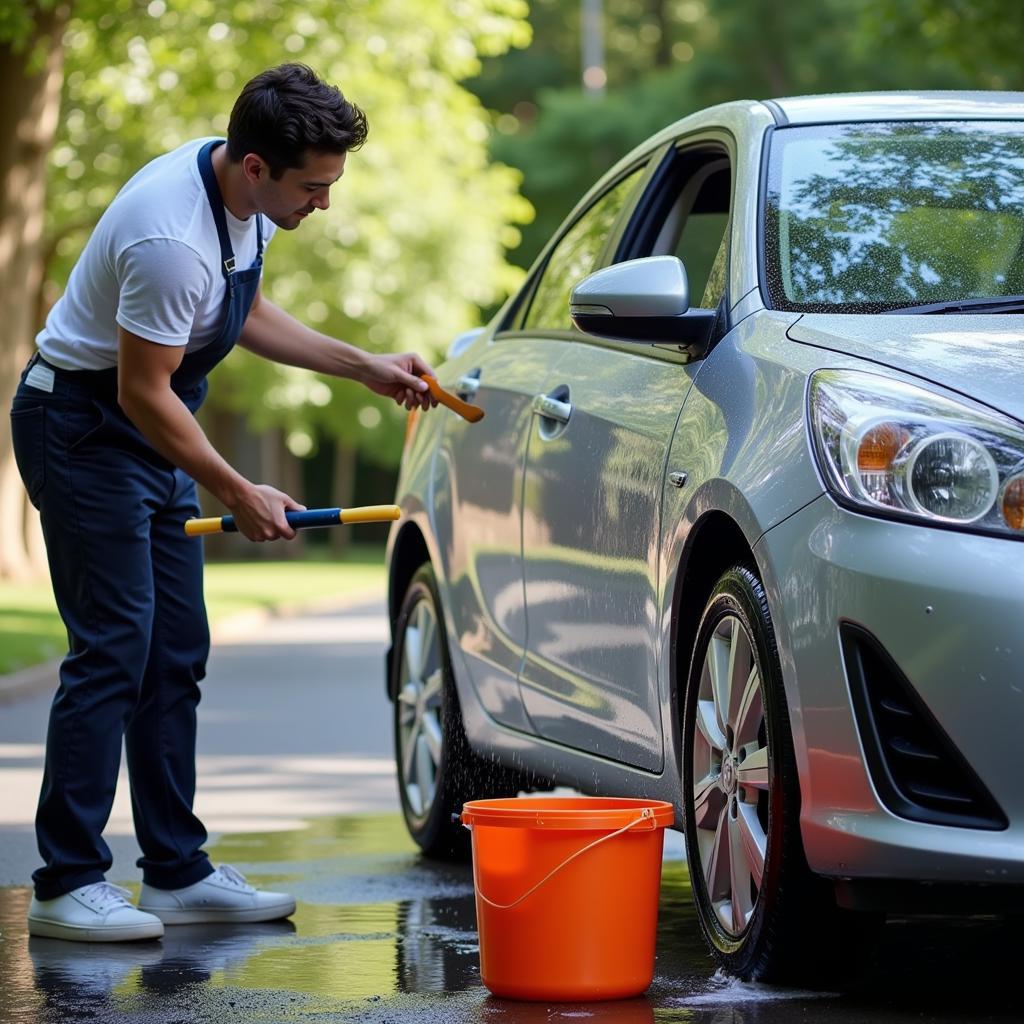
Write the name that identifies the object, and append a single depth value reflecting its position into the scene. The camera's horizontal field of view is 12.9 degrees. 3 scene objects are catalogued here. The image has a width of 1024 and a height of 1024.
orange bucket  8.03
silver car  7.20
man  9.66
